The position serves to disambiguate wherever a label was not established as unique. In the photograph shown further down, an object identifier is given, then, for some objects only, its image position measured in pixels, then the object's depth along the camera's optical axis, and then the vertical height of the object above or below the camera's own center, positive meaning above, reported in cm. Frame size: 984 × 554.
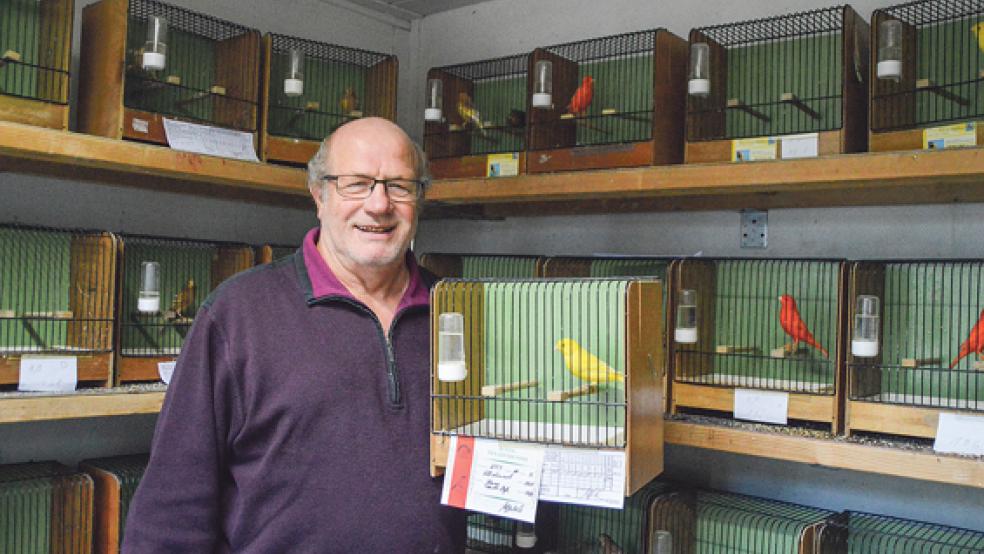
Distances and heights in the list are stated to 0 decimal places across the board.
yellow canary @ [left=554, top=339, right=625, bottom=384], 137 -10
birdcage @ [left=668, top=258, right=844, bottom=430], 177 -5
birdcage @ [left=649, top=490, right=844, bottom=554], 173 -44
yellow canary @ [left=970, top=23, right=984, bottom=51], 162 +53
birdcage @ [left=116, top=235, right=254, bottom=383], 192 -1
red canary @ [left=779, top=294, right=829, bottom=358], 177 -3
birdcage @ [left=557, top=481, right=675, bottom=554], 193 -51
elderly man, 130 -18
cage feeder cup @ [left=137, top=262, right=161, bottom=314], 189 -1
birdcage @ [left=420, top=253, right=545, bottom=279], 222 +9
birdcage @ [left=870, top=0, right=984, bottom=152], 162 +45
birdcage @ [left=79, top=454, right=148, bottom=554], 188 -47
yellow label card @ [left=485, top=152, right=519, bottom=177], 215 +33
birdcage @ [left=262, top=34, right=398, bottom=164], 212 +52
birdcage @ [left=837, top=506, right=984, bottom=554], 165 -43
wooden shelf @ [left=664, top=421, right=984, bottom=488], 147 -26
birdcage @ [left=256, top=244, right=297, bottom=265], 216 +10
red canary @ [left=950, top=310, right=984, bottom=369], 155 -5
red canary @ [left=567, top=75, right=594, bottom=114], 204 +48
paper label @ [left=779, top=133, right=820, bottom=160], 175 +33
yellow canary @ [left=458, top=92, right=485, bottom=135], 227 +48
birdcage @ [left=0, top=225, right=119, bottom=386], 179 -3
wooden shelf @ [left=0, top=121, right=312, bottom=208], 167 +26
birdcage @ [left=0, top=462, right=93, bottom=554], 177 -47
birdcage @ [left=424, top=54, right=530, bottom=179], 222 +47
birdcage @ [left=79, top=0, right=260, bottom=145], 187 +49
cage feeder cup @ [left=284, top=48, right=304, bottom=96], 207 +51
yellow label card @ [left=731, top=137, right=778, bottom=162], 179 +33
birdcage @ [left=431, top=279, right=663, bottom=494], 130 -10
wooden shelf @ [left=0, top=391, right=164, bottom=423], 161 -24
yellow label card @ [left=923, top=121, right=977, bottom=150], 157 +33
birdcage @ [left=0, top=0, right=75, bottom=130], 176 +46
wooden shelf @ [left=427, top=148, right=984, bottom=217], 157 +26
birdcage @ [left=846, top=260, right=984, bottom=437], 159 -5
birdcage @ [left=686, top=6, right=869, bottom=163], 176 +46
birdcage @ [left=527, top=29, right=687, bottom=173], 196 +46
